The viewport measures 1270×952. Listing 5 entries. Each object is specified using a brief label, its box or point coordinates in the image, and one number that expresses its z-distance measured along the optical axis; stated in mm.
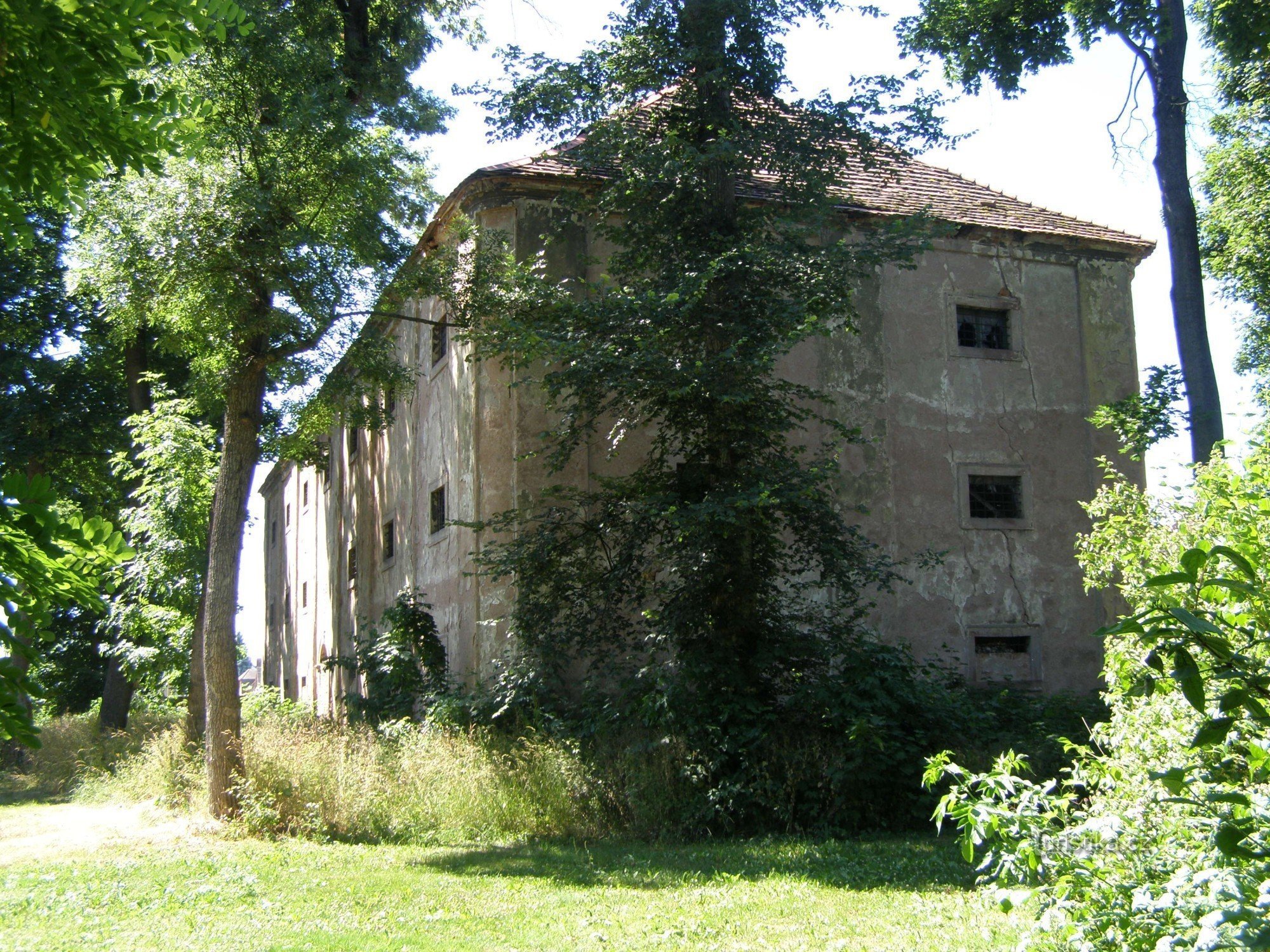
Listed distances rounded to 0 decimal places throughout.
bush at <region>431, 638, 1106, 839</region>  11602
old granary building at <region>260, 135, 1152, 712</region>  16469
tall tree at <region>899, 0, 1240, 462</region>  16125
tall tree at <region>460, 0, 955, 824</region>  12383
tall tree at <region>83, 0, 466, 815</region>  13484
